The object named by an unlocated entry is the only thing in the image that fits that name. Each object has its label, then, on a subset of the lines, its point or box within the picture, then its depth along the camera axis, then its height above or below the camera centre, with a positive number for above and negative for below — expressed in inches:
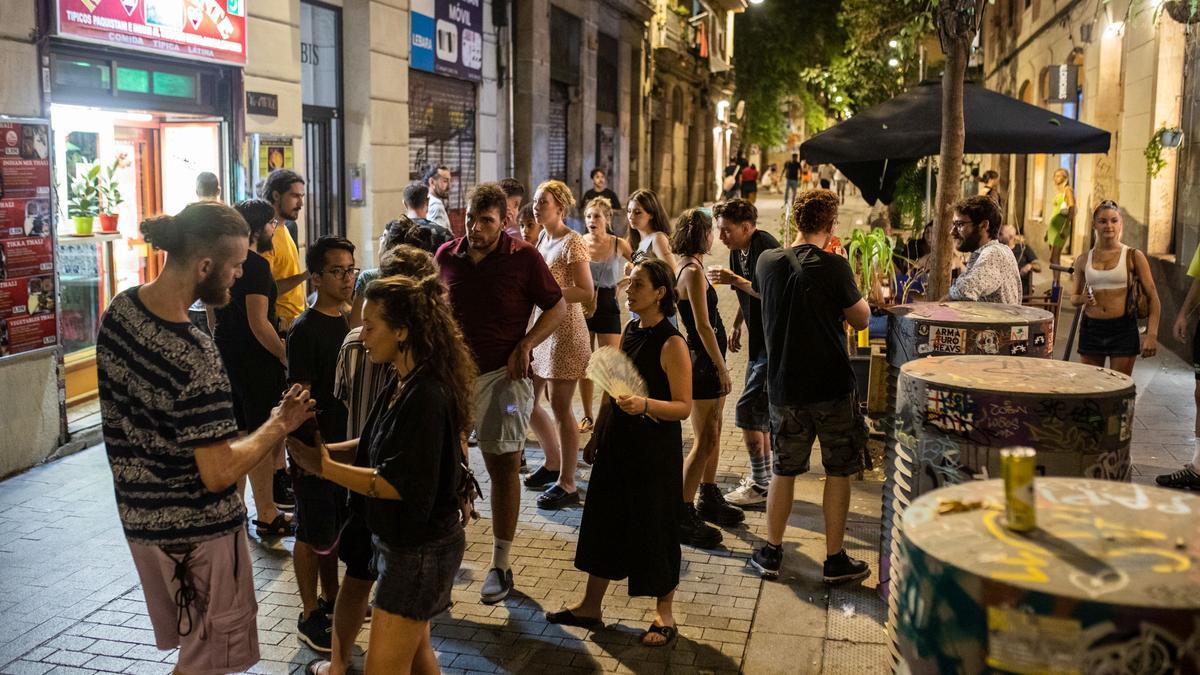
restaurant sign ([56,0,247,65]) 305.4 +50.9
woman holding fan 193.8 -44.2
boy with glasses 184.7 -30.6
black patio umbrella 351.9 +25.7
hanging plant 494.9 +32.0
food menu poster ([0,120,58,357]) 287.3 -10.1
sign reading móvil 553.9 +87.3
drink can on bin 93.7 -22.1
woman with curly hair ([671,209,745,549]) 247.9 -32.5
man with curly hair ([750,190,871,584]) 220.1 -29.5
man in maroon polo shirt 224.7 -20.9
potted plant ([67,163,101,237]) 334.3 +0.7
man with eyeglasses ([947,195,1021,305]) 242.7 -9.0
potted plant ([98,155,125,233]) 346.3 +1.8
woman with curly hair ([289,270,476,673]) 143.9 -32.6
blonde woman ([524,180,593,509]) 279.6 -38.4
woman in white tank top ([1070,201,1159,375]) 303.9 -20.8
